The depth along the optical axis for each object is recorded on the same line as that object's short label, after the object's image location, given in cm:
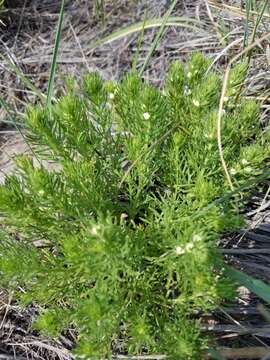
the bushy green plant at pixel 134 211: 24
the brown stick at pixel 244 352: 28
